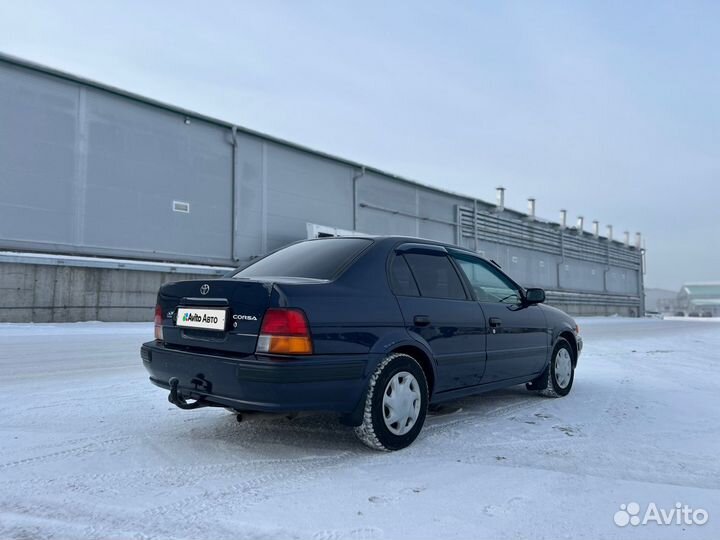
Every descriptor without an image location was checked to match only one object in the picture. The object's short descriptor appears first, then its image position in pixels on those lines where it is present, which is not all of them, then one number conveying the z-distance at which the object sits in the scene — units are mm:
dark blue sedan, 2887
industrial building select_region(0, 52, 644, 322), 12398
